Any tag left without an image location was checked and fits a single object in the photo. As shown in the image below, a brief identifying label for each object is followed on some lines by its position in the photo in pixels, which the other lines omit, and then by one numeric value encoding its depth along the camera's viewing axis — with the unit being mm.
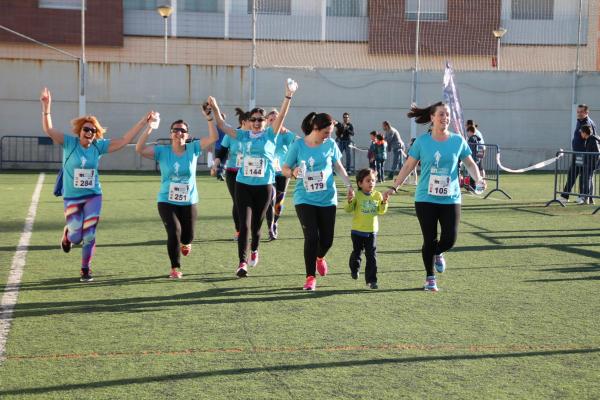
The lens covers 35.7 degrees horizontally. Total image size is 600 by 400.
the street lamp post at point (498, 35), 34500
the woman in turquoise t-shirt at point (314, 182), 9047
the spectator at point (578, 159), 19031
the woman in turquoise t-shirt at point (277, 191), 12500
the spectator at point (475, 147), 21844
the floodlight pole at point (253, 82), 29812
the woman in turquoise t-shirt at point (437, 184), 8984
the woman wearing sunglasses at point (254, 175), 9984
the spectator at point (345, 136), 28766
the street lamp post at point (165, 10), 32250
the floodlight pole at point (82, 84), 29953
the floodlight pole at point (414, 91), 31408
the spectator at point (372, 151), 25469
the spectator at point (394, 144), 26503
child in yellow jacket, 9461
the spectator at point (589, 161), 18641
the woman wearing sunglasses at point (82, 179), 9672
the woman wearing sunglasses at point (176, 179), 9789
